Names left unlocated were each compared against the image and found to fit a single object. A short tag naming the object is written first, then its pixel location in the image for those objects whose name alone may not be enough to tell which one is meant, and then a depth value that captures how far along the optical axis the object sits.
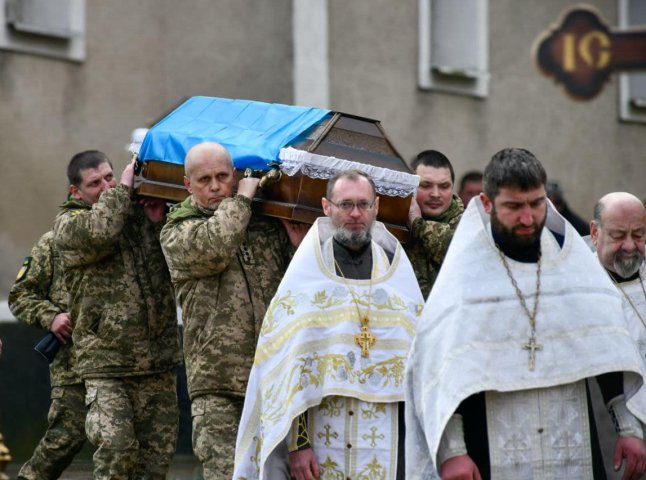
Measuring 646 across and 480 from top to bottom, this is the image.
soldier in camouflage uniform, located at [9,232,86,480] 17.77
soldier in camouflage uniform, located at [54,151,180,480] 15.96
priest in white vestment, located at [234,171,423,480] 13.20
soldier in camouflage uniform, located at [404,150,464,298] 15.50
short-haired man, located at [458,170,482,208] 21.10
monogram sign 18.68
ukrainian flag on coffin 15.09
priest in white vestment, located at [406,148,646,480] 11.22
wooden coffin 14.75
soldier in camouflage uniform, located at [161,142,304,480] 14.65
